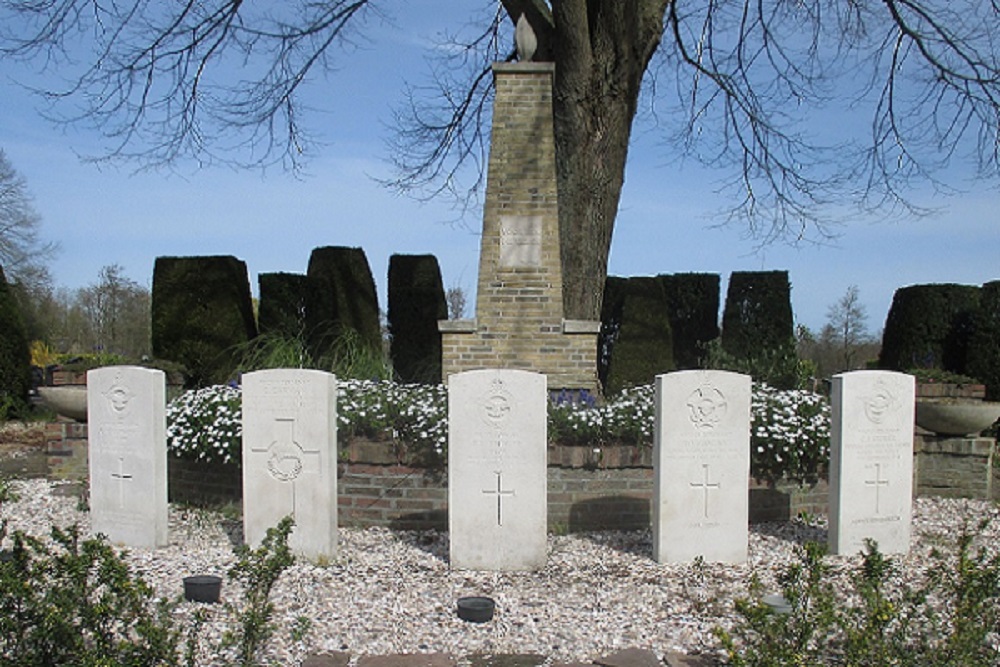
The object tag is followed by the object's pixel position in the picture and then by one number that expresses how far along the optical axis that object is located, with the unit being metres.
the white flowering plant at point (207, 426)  5.60
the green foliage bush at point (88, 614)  2.35
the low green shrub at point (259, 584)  2.50
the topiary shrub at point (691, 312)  11.14
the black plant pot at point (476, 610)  3.48
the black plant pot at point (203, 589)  3.64
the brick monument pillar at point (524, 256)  7.65
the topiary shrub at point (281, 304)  10.28
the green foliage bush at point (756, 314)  10.46
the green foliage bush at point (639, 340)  10.21
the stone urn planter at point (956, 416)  6.30
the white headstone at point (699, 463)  4.47
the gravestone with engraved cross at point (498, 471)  4.37
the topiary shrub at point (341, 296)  10.68
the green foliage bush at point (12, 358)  10.85
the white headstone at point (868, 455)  4.60
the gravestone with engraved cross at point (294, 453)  4.46
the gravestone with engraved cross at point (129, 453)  4.80
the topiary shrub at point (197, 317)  9.54
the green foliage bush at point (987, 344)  9.16
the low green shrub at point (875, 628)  2.43
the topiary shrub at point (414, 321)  10.82
